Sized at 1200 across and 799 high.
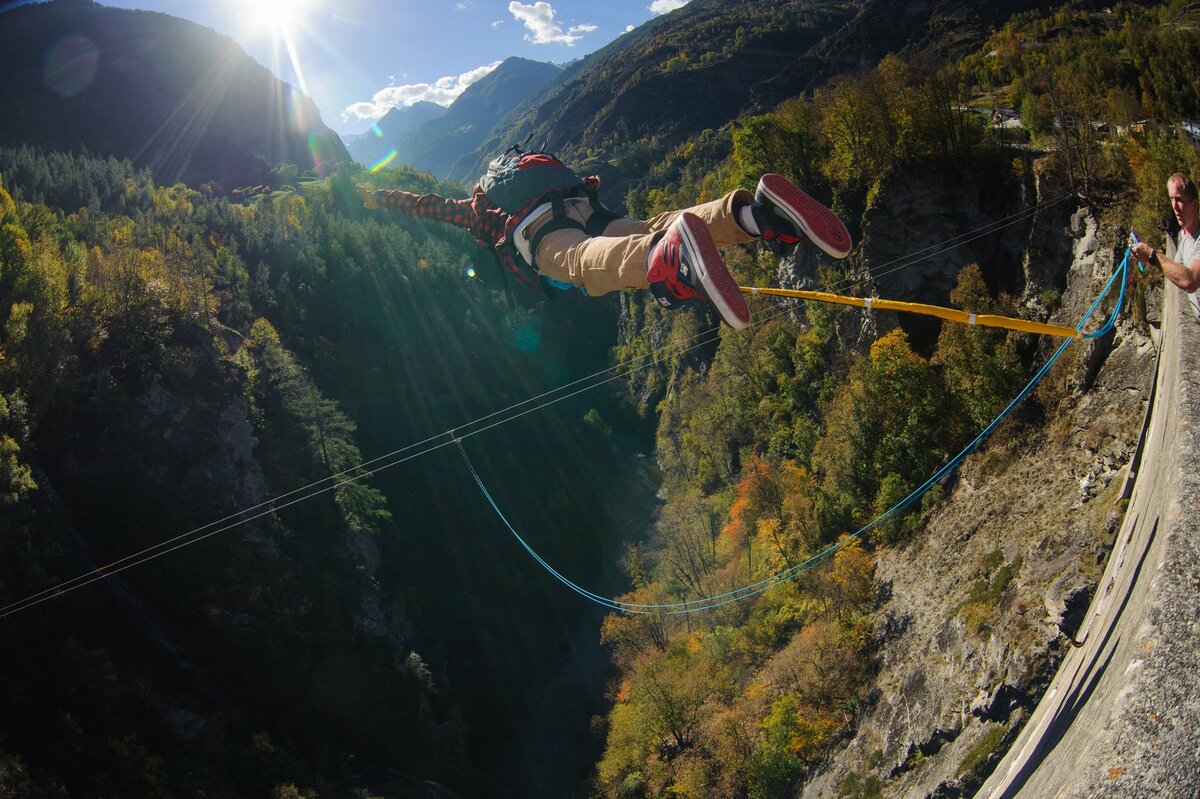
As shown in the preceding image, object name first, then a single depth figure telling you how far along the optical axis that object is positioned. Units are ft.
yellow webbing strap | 16.02
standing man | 16.11
